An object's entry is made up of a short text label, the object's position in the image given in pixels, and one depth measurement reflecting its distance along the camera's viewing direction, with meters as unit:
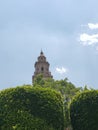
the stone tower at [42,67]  66.92
